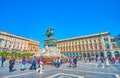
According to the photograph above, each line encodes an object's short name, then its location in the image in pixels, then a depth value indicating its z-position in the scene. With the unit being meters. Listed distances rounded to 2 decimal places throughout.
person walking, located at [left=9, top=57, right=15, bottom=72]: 8.13
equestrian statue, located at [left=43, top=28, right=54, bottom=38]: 19.95
